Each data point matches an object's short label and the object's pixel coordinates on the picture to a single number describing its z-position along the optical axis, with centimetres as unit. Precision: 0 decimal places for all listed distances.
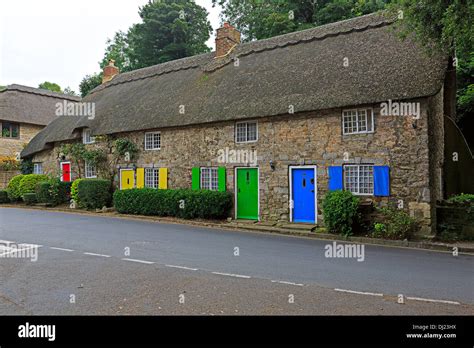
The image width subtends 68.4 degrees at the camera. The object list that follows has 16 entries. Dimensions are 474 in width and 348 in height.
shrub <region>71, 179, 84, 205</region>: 1808
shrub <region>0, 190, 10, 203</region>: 2181
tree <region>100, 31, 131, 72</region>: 4512
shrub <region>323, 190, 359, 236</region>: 1111
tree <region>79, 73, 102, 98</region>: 3559
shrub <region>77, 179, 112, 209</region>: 1738
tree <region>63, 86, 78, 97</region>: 5897
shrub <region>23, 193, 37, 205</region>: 1989
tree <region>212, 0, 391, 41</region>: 2431
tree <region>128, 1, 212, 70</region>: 3450
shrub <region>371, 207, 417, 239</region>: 1047
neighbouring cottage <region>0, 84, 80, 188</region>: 2815
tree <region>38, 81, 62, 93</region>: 5677
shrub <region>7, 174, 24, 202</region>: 2128
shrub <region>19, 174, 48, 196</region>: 2095
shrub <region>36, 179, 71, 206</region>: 1898
